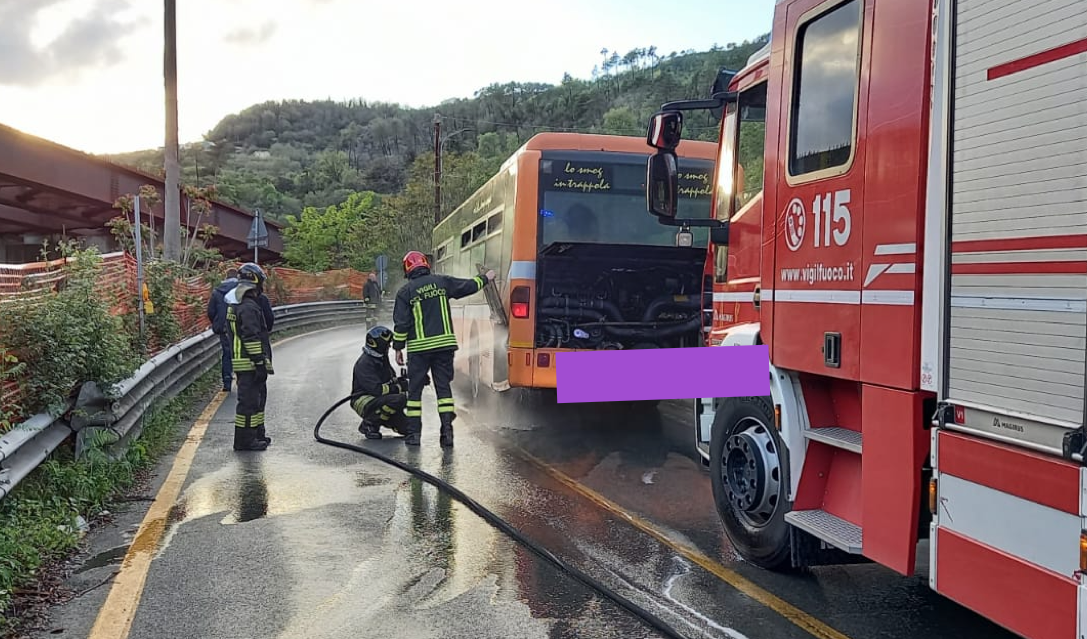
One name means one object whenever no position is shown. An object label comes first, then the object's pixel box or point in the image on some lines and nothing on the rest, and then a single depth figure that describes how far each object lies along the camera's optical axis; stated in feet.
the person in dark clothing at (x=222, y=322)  39.81
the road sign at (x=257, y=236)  64.59
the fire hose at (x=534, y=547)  13.02
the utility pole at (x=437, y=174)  126.50
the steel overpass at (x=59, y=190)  72.90
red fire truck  8.64
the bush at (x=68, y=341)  20.45
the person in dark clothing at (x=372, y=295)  78.48
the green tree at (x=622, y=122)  253.38
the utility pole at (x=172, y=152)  52.34
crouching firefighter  29.50
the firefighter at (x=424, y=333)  28.14
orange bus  29.32
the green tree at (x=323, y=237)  196.54
